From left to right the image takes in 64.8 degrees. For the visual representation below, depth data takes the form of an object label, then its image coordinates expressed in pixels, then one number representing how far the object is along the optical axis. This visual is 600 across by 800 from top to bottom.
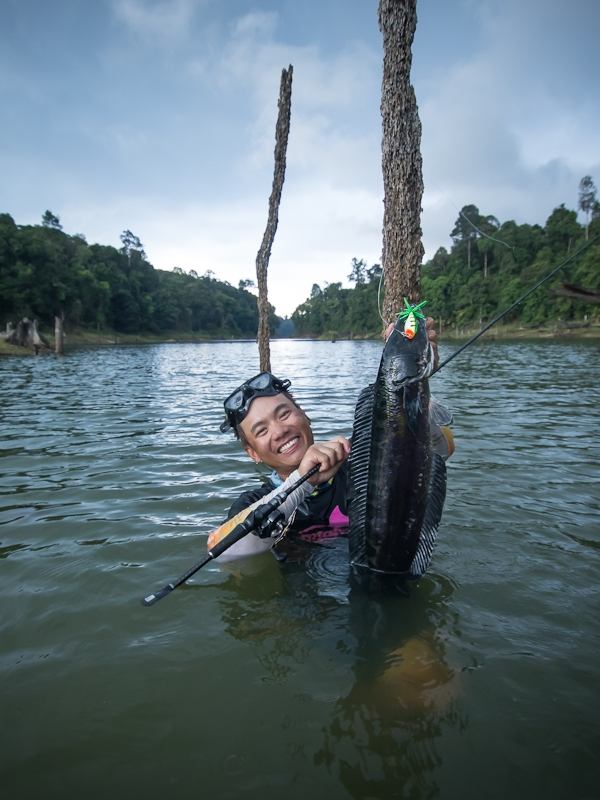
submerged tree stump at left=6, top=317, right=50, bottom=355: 42.00
